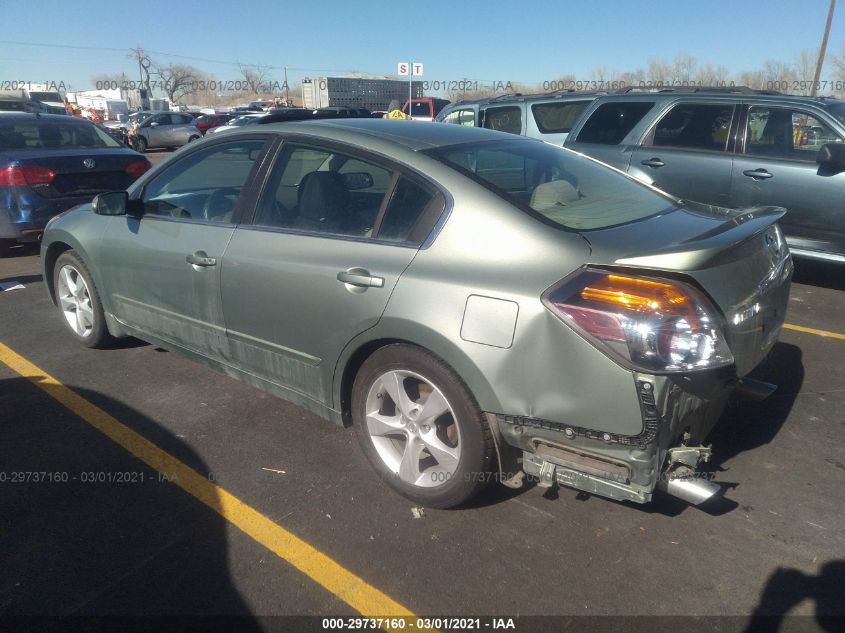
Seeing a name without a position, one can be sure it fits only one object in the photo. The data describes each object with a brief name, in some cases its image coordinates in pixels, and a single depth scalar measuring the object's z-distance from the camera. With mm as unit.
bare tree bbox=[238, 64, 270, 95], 90312
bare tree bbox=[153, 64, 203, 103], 94562
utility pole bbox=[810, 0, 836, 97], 23739
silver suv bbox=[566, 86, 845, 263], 5859
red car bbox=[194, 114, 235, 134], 31750
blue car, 6949
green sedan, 2320
